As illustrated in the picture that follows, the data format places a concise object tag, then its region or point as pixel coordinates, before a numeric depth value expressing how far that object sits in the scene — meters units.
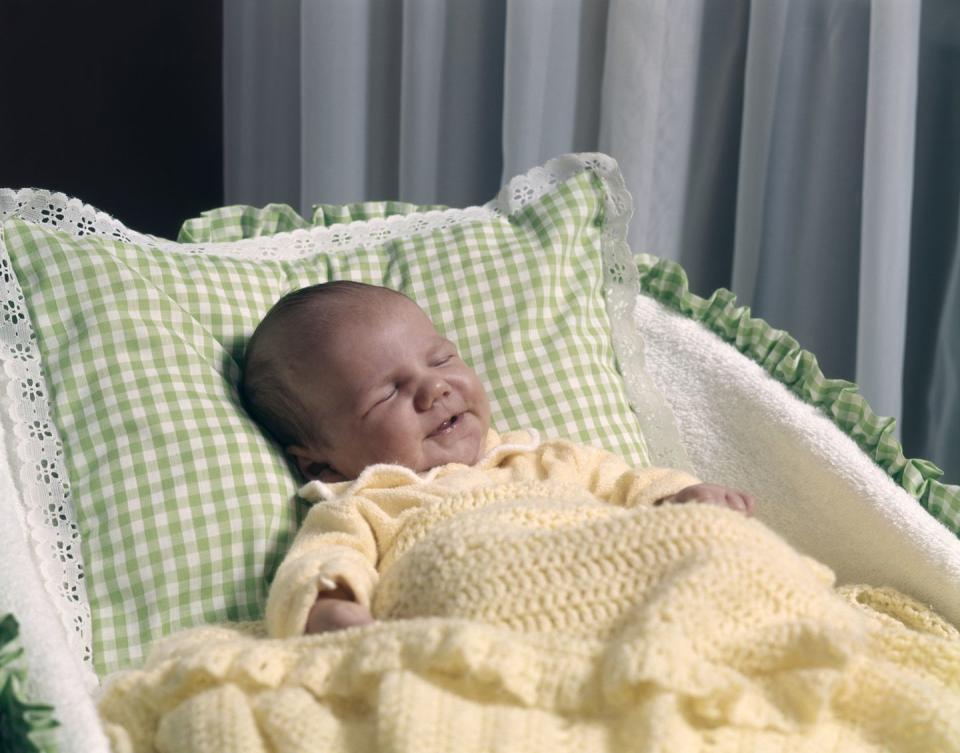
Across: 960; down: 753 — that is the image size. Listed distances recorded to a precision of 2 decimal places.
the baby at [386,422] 1.11
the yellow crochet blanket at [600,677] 0.76
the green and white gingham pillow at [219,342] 1.08
